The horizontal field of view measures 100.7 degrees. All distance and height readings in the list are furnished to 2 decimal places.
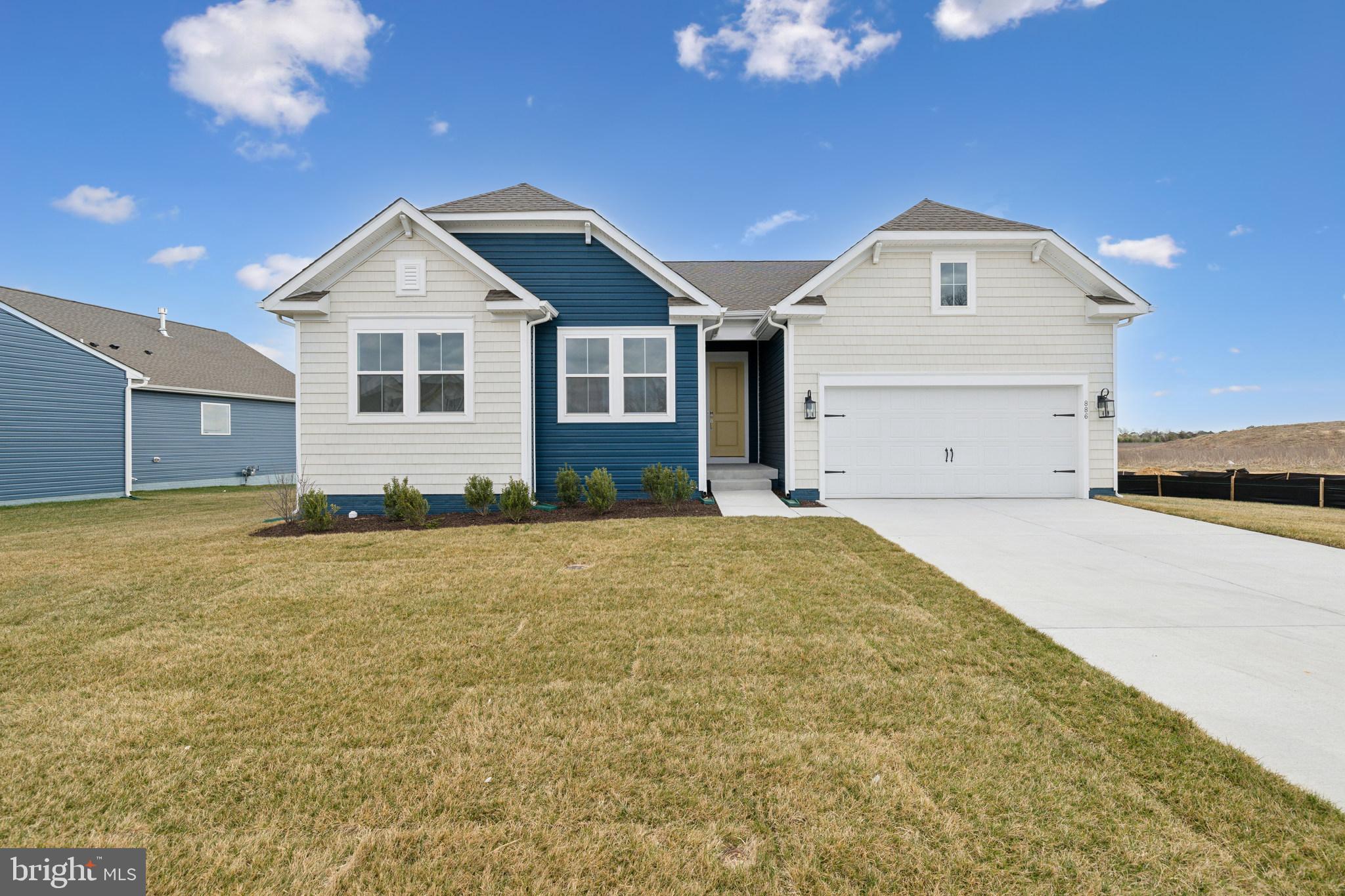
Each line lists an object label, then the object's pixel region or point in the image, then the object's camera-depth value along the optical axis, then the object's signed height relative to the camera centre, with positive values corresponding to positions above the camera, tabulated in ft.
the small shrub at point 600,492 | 30.12 -2.51
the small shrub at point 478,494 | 29.66 -2.55
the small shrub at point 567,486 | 31.01 -2.25
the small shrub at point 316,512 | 27.43 -3.25
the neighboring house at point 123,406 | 45.73 +3.95
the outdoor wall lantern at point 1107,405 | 34.12 +2.38
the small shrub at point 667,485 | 31.12 -2.24
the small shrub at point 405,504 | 28.14 -2.95
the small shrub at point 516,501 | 28.14 -2.82
